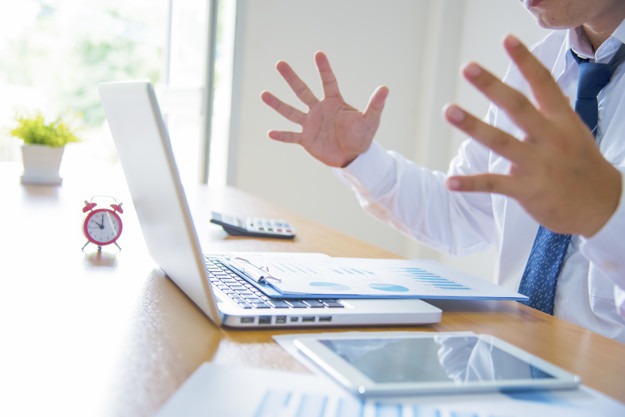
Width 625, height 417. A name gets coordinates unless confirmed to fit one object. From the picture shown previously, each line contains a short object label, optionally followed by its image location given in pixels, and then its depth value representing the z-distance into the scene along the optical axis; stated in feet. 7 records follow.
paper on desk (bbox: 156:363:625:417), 1.46
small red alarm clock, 3.20
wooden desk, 1.51
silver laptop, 1.99
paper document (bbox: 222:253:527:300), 2.38
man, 1.82
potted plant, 5.41
